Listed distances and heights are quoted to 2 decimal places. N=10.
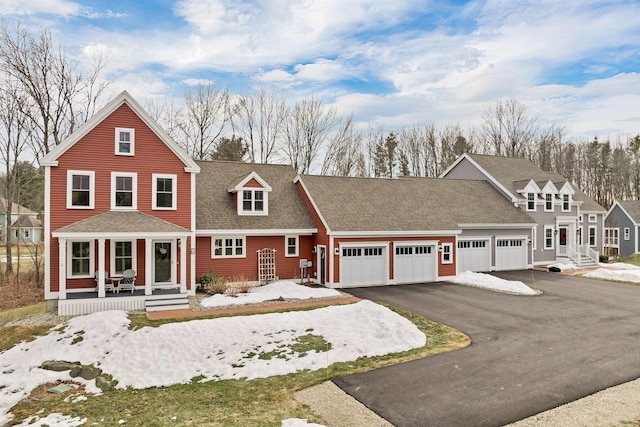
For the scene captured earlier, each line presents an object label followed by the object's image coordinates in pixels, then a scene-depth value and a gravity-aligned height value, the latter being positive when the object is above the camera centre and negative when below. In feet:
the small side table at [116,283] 56.75 -9.49
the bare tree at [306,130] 133.59 +28.22
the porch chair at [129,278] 58.34 -8.84
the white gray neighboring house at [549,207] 98.89 +2.05
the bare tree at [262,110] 130.00 +33.83
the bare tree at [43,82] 80.48 +27.74
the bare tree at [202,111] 120.67 +31.28
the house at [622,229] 126.31 -4.33
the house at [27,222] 171.39 -2.63
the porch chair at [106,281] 57.11 -9.16
